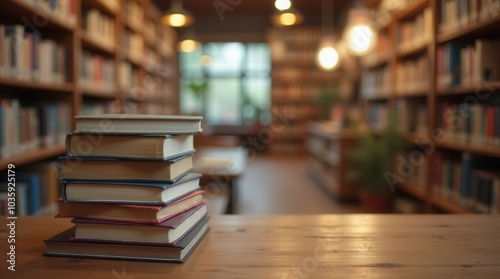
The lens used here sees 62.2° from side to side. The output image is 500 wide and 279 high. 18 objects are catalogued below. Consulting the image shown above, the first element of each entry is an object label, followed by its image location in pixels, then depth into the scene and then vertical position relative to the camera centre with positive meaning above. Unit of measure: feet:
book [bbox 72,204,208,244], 2.28 -0.60
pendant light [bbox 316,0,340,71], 16.62 +2.72
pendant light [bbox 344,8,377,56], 12.02 +2.66
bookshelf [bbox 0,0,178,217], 7.41 +1.34
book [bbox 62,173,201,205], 2.29 -0.38
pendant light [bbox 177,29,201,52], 21.97 +4.42
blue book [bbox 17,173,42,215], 7.79 -1.26
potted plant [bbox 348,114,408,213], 12.32 -1.23
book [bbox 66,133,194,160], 2.27 -0.12
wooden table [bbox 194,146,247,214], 10.61 -1.27
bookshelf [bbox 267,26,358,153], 29.99 +3.17
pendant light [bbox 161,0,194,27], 14.89 +3.86
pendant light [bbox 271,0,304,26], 13.61 +3.55
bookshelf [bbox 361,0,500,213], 8.34 +0.69
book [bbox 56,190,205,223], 2.27 -0.49
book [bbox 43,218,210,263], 2.27 -0.71
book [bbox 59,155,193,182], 2.33 -0.26
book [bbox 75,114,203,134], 2.36 +0.00
